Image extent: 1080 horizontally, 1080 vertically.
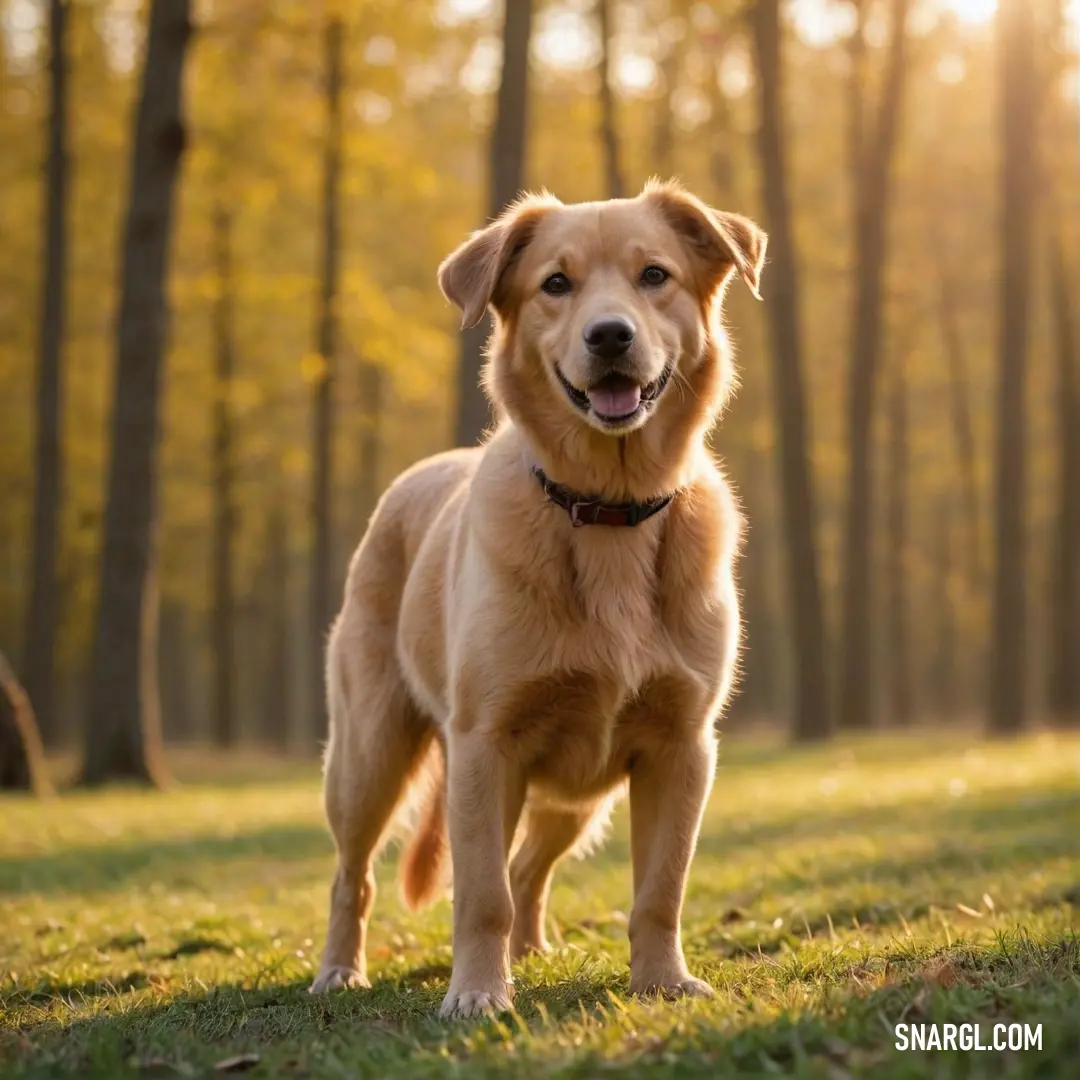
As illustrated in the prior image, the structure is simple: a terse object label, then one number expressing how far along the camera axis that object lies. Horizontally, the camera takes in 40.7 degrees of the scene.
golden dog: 4.51
